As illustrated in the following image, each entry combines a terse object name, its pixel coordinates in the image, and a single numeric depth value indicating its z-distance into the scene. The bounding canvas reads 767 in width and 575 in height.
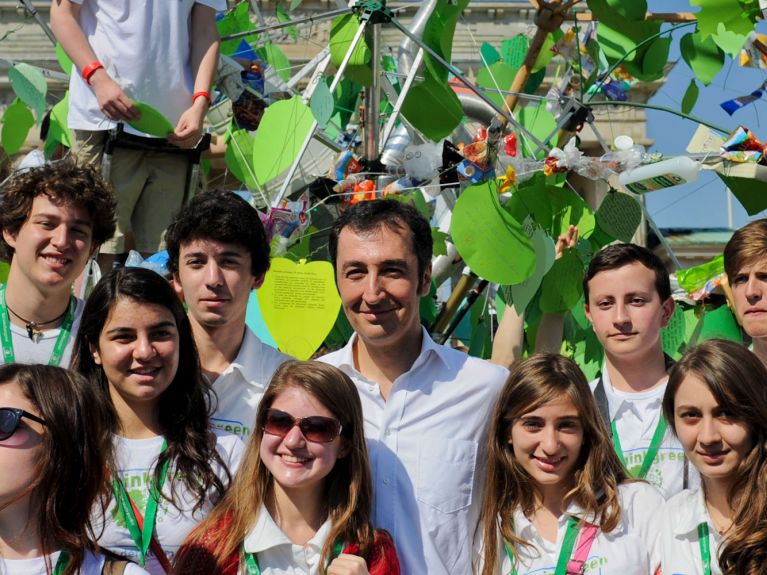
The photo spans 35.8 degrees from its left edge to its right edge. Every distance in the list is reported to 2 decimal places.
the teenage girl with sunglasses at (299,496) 3.24
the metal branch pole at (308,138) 5.38
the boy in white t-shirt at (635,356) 3.85
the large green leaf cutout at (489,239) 4.71
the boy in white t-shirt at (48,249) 3.88
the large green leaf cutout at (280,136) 5.50
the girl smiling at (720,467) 3.24
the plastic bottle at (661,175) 4.63
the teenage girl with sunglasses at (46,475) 2.73
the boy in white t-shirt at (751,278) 4.01
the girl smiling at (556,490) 3.40
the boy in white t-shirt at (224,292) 3.88
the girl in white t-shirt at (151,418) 3.27
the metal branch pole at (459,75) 5.07
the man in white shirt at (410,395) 3.57
